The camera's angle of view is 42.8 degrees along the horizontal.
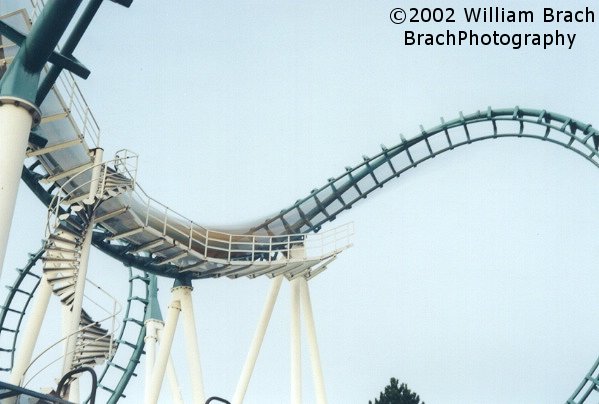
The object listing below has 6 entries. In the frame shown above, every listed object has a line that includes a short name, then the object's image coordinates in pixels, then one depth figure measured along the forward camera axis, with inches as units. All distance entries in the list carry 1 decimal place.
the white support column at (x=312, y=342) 828.6
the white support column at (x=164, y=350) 747.4
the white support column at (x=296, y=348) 812.0
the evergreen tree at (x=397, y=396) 794.2
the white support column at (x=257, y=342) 790.5
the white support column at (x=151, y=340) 1008.9
